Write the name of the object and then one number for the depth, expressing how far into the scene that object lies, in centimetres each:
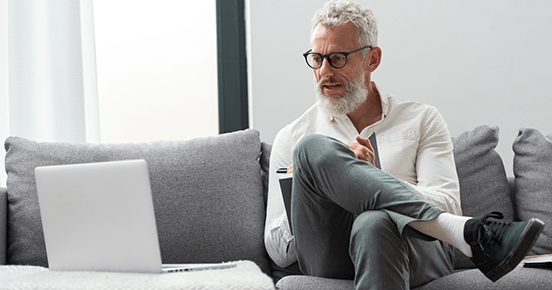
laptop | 196
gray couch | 234
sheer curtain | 272
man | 188
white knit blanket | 190
